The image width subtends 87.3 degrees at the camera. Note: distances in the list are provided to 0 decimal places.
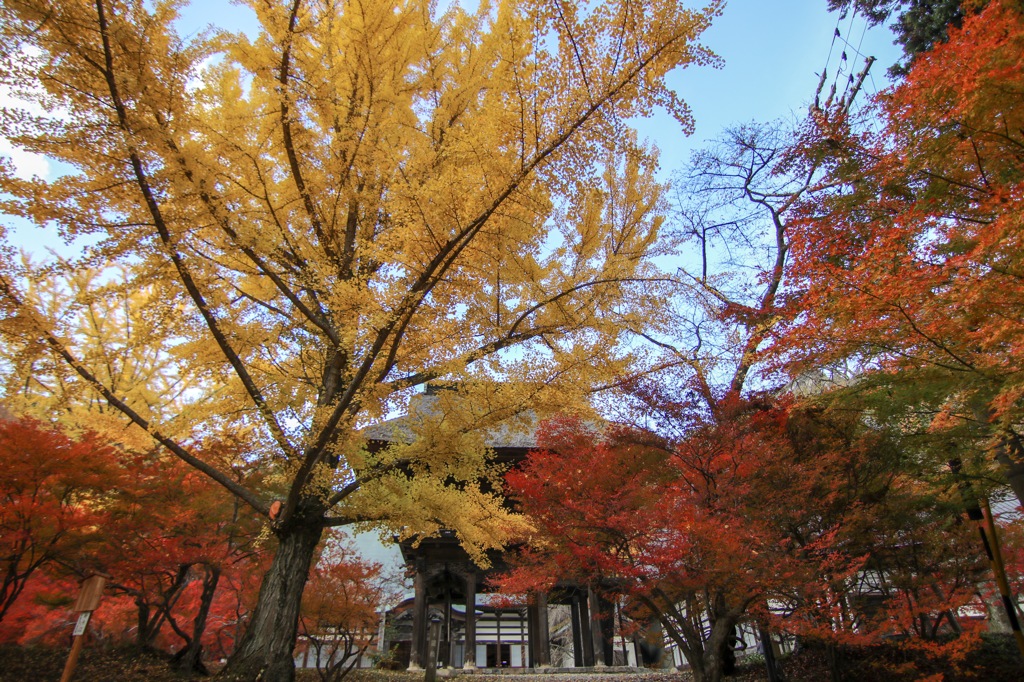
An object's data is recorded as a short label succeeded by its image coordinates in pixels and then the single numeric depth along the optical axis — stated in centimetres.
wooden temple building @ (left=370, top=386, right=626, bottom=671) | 1093
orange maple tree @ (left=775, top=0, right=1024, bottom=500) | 399
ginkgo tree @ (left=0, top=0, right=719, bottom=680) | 327
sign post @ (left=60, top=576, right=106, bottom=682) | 490
